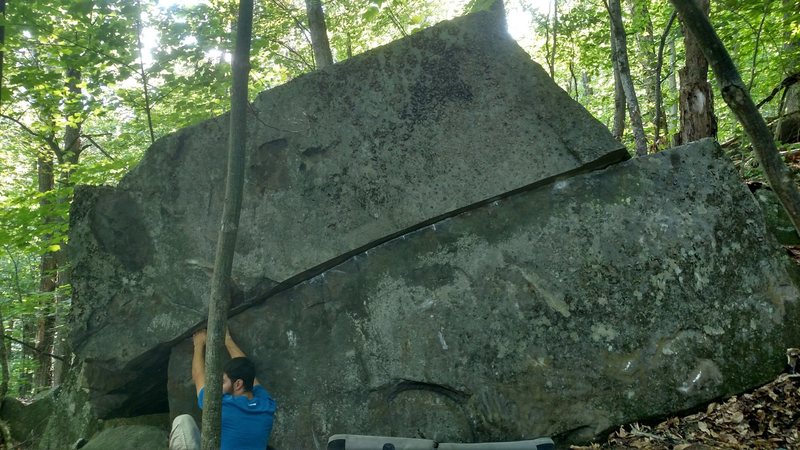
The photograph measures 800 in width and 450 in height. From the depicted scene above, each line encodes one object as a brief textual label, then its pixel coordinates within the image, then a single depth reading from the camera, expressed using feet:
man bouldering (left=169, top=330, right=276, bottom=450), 10.44
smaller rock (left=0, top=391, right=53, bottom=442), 16.80
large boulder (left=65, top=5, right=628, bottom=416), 12.33
